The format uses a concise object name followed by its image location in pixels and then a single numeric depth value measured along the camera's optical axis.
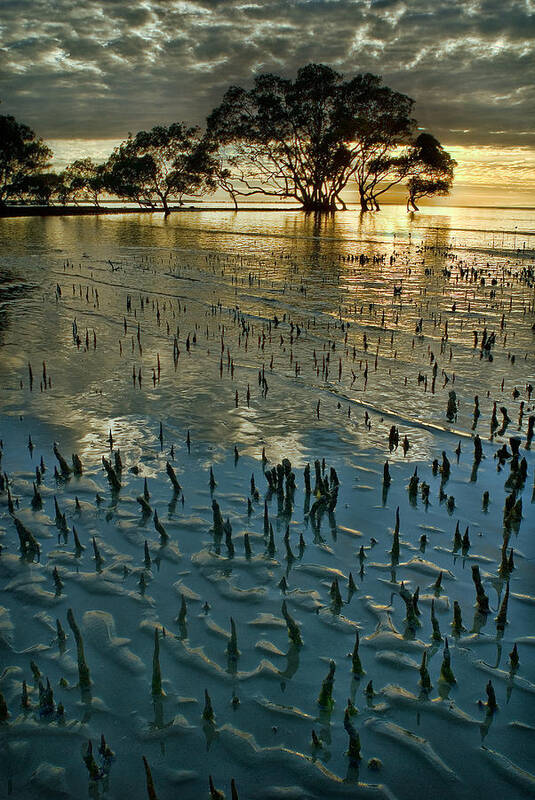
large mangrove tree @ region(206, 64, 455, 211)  63.44
